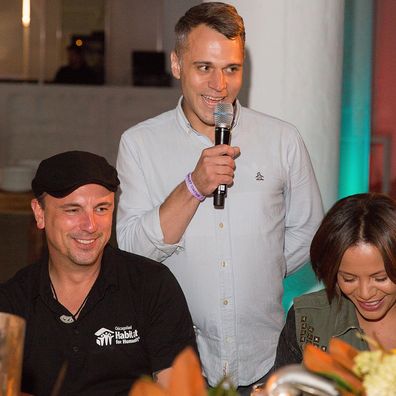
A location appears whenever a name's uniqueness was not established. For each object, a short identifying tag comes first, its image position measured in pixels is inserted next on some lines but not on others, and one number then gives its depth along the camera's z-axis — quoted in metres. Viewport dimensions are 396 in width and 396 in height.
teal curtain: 6.48
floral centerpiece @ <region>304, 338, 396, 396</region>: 2.33
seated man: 3.85
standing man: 4.30
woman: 3.67
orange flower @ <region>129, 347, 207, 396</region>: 2.25
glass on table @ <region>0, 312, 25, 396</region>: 2.70
